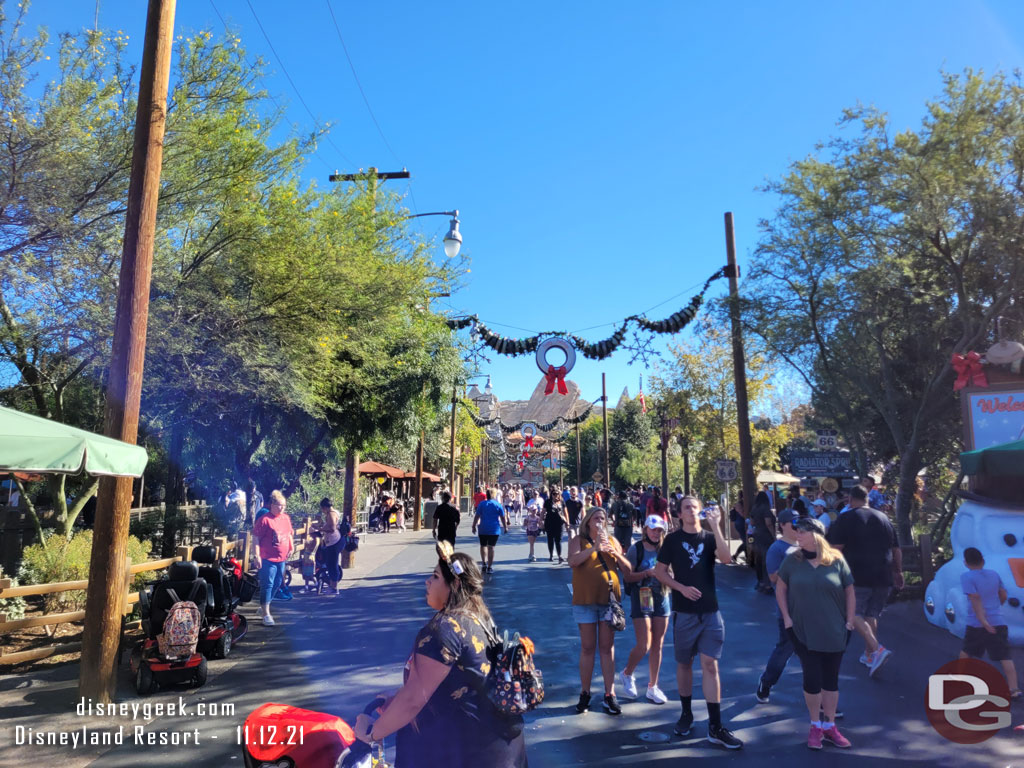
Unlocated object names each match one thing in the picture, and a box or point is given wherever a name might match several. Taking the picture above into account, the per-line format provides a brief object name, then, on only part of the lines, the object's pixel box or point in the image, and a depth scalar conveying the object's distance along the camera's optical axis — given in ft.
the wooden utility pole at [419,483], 90.22
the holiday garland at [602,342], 47.65
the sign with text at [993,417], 32.63
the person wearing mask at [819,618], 15.31
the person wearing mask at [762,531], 37.28
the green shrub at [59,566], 27.35
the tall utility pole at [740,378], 47.21
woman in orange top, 17.81
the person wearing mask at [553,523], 50.11
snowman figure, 23.71
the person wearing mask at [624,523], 47.93
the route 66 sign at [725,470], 57.26
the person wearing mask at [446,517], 41.14
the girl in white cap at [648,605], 18.97
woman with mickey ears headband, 8.31
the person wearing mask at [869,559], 20.94
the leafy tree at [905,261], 35.35
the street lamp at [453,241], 43.04
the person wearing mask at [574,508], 56.24
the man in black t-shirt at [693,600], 16.26
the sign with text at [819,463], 57.26
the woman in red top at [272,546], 28.94
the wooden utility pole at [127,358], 18.48
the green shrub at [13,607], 24.80
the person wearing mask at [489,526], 43.55
